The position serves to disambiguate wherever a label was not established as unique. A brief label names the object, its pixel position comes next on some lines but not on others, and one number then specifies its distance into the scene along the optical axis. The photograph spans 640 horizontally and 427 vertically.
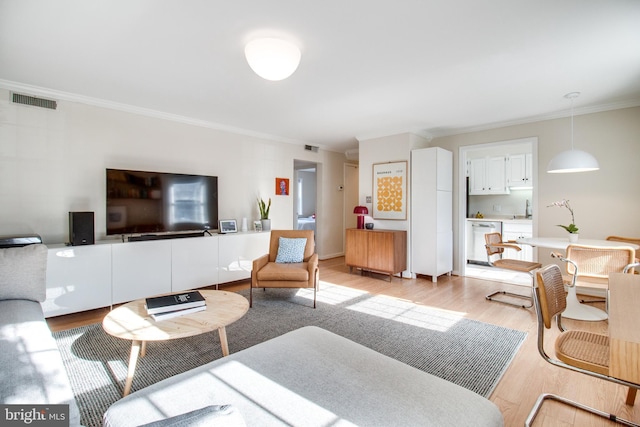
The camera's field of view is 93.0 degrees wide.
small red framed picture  5.45
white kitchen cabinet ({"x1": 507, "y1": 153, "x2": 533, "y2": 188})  5.58
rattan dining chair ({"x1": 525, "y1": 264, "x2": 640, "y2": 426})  1.40
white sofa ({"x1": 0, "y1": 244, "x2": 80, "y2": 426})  1.18
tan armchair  3.42
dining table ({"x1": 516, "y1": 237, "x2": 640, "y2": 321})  3.03
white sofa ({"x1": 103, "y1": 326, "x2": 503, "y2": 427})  0.98
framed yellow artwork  4.91
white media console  3.02
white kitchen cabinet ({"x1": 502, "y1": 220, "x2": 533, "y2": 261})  5.35
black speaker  3.12
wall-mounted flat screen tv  3.52
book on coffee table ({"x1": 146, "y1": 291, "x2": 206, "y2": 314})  2.09
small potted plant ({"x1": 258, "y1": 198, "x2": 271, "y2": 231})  4.92
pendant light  3.17
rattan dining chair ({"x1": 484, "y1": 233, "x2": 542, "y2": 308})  3.50
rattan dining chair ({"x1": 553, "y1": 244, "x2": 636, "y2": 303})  2.52
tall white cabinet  4.61
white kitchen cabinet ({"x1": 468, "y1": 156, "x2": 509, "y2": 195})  5.83
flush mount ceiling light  2.23
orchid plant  3.25
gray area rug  2.00
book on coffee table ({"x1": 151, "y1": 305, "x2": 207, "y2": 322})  2.04
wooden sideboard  4.59
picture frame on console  4.46
